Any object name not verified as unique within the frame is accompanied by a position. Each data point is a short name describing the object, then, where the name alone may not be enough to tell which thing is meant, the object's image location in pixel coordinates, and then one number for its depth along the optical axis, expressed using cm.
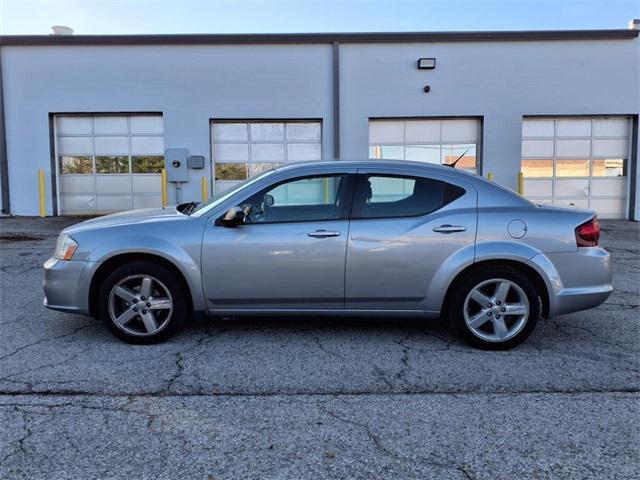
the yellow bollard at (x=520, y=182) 1474
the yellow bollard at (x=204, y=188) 1476
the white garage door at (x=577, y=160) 1510
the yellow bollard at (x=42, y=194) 1486
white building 1467
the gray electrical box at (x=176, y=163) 1457
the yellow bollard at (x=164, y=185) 1465
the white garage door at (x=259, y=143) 1502
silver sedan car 438
